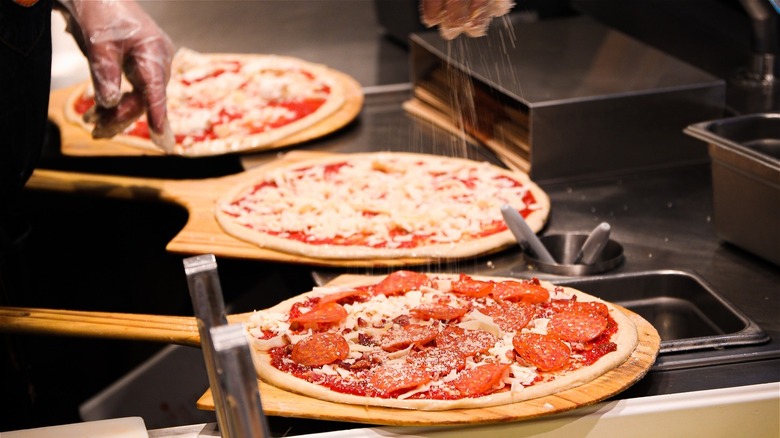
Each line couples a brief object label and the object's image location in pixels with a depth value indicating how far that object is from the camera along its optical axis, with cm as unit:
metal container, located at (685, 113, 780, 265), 157
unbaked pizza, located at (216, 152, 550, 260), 170
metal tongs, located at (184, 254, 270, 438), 115
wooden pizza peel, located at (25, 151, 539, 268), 172
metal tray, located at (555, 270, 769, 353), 157
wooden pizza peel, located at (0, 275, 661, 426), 138
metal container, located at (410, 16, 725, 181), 185
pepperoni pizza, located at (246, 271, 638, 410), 141
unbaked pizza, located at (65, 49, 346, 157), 204
